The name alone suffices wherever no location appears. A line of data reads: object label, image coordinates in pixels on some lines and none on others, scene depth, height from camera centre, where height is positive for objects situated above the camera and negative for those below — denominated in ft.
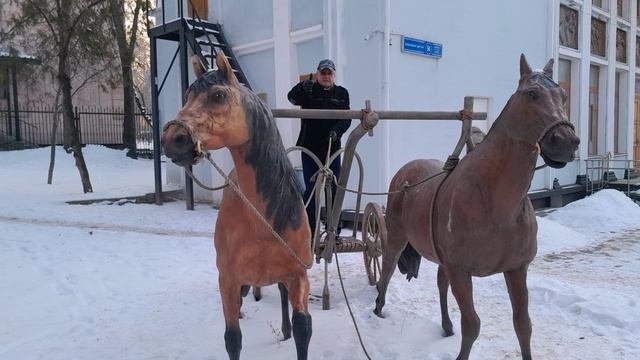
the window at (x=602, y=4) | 47.88 +13.09
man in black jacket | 15.10 +0.70
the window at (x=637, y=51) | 55.42 +9.85
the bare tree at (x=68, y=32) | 38.96 +9.04
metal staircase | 32.65 +6.70
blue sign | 27.70 +5.42
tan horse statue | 7.84 -1.16
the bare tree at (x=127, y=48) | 39.92 +8.63
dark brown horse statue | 8.62 -1.14
